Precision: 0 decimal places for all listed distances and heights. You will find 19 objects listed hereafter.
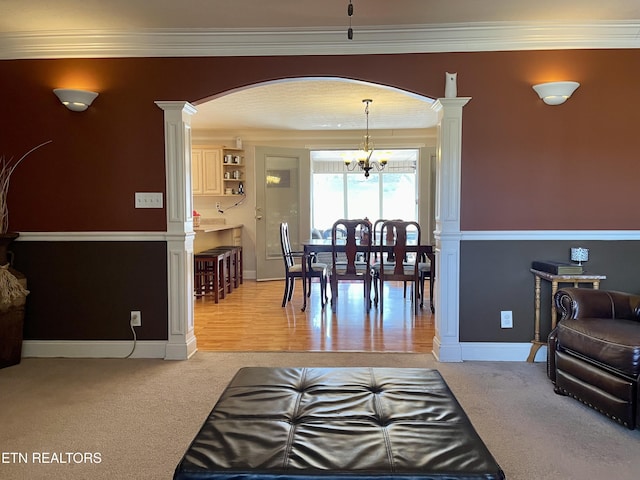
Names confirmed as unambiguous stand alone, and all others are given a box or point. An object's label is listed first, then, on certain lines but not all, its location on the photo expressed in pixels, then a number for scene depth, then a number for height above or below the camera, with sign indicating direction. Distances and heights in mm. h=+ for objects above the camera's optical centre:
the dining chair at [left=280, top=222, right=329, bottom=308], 5078 -628
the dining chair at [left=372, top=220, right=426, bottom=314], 4691 -497
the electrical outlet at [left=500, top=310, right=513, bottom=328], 3346 -773
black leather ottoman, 1233 -702
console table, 2996 -461
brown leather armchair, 2217 -732
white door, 7012 +236
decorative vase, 3162 -672
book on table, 3018 -361
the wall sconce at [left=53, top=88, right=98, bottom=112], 3219 +878
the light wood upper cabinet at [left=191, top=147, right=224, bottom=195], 6980 +726
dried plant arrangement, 3402 +316
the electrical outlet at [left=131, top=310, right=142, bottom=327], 3453 -798
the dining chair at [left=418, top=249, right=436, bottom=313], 4879 -644
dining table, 4781 -361
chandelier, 5578 +894
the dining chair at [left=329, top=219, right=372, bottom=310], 4703 -549
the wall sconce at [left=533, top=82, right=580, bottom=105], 3080 +886
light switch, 3391 +128
